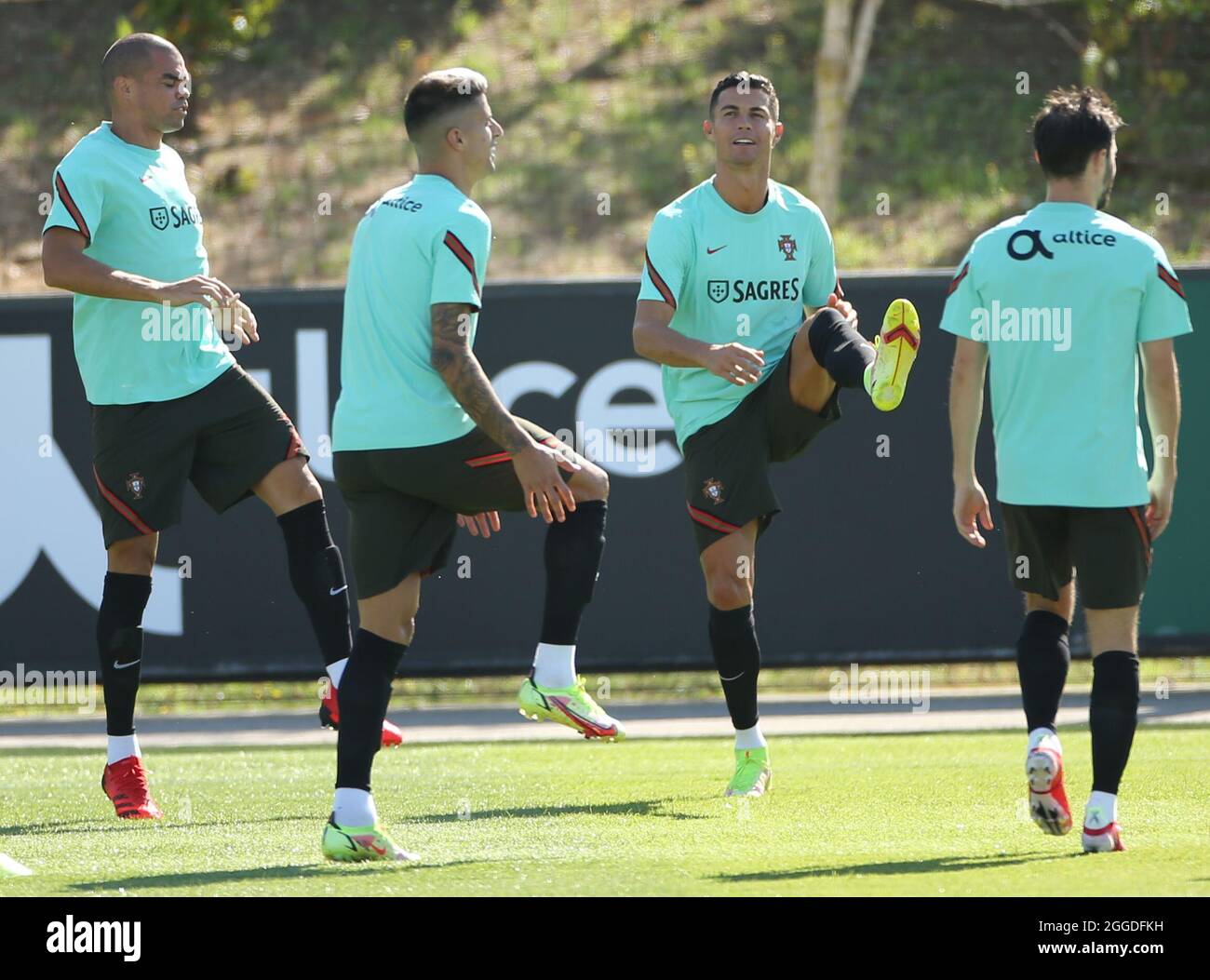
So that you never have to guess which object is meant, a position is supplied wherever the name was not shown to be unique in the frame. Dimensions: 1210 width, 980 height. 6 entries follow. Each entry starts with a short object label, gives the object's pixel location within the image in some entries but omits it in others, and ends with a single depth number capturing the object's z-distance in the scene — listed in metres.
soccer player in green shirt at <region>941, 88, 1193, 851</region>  9.52
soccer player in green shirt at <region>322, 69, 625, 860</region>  9.33
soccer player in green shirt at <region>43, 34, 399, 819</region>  11.98
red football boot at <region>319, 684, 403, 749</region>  12.12
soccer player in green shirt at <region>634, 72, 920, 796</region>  11.91
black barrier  18.48
